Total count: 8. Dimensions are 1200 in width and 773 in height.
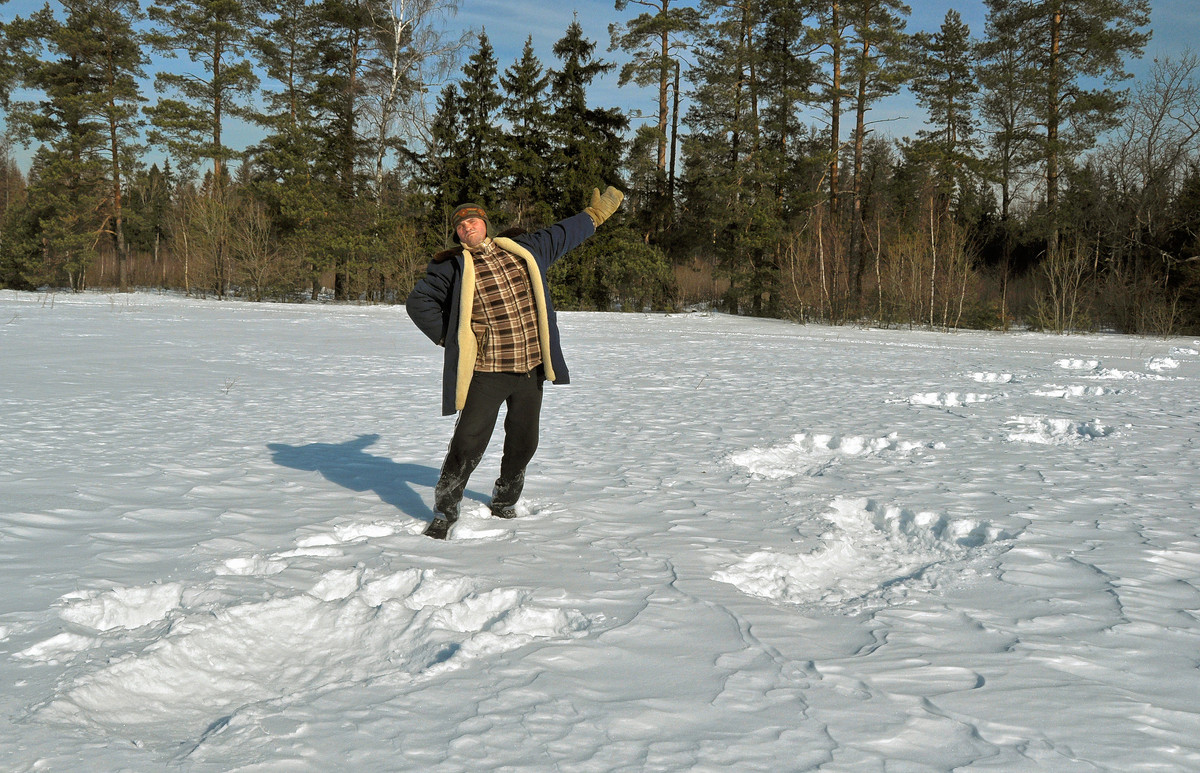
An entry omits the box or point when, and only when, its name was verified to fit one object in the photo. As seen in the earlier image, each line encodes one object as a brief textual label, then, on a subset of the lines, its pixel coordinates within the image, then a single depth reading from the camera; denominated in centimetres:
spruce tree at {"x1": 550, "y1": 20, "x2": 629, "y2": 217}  3400
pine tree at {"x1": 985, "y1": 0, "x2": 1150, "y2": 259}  2878
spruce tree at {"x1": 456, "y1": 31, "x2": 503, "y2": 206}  3466
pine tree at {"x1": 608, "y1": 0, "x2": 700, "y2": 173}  3250
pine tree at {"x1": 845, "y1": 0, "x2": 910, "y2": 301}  2873
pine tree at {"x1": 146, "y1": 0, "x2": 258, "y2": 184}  3512
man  422
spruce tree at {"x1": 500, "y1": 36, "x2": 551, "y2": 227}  3441
